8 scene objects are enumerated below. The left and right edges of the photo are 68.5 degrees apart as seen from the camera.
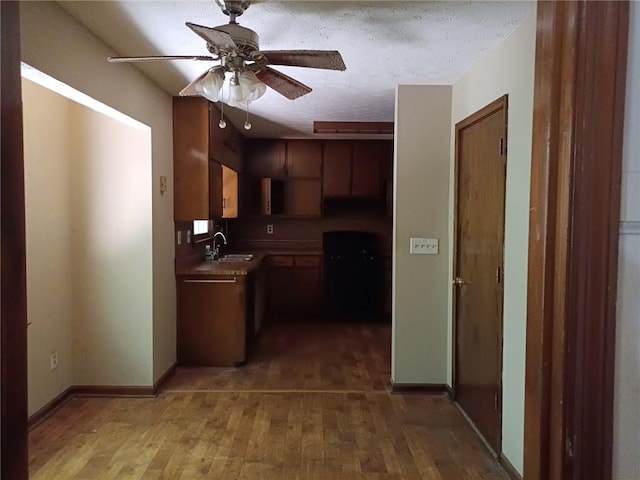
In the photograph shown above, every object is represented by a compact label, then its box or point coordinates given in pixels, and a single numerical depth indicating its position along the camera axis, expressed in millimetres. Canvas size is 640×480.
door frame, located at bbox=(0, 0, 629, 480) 702
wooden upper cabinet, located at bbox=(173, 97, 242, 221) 4020
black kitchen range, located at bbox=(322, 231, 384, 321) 6094
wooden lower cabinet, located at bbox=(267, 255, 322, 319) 6227
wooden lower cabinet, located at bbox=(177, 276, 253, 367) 4117
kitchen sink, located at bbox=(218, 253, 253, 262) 5025
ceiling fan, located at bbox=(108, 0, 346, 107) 2080
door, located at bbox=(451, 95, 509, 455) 3408
